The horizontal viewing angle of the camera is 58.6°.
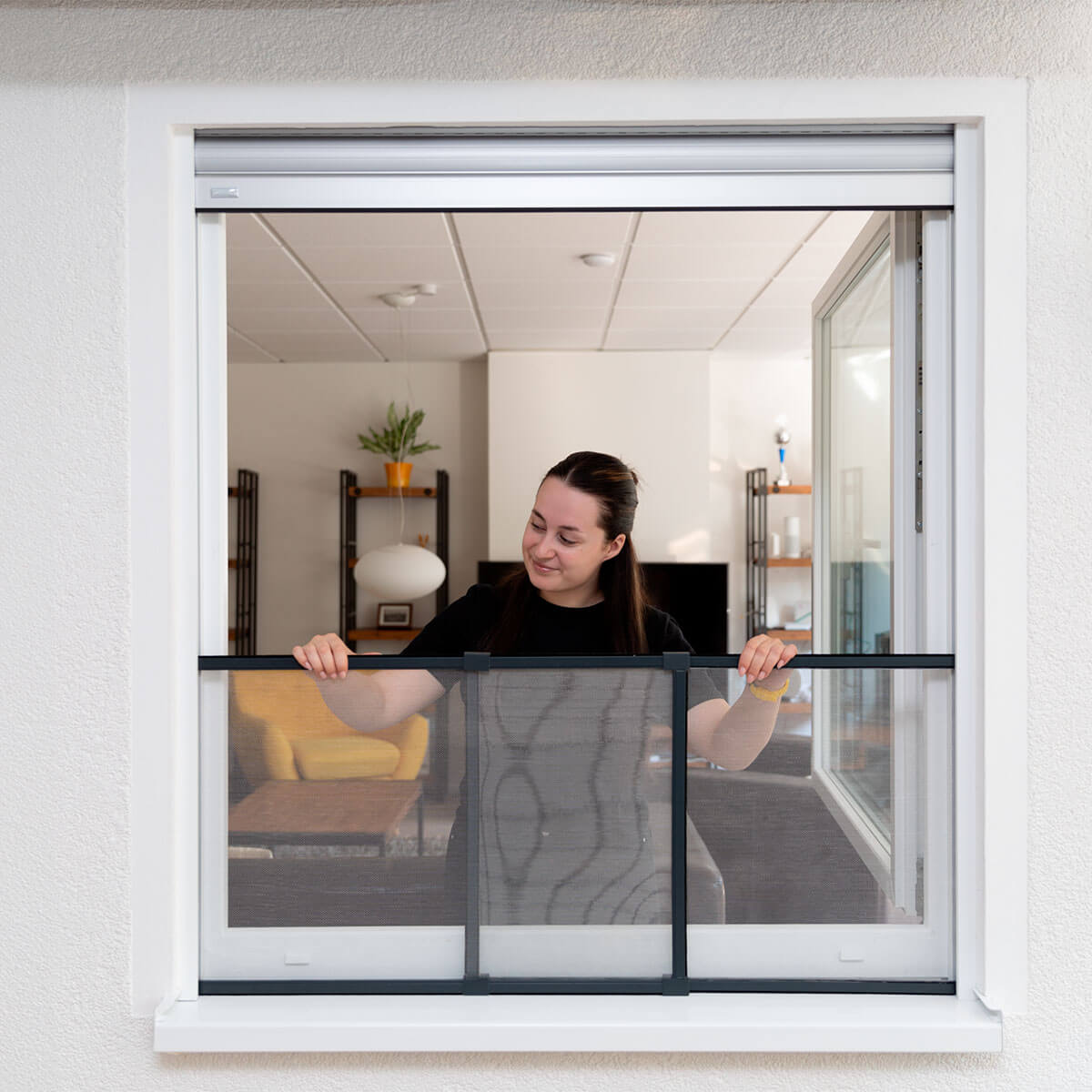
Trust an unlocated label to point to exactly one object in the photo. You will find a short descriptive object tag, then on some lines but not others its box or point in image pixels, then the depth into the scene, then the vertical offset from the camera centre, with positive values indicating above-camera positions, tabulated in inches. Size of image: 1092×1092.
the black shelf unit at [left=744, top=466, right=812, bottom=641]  196.7 -3.3
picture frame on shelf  205.3 -17.1
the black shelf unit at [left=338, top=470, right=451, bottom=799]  202.7 +0.3
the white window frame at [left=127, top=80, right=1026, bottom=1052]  48.8 -2.4
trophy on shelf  201.2 +19.9
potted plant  194.7 +18.4
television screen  197.2 -11.3
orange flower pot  194.9 +12.4
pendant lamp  165.2 -6.2
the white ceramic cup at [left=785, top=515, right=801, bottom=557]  198.2 +0.4
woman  50.3 -11.4
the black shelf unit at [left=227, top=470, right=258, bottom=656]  203.9 -6.4
